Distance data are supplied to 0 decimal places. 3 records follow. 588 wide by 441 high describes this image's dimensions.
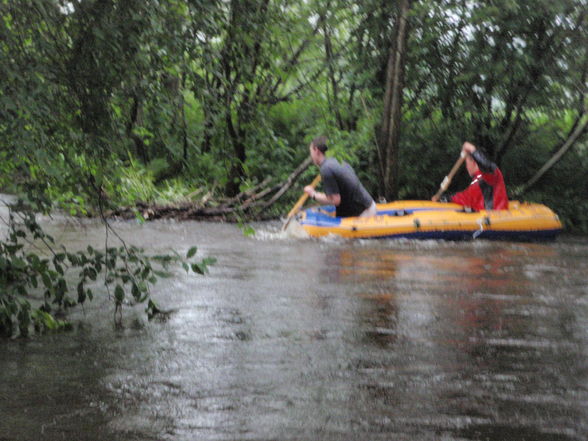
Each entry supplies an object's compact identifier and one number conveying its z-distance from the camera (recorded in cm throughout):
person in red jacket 1338
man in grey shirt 1223
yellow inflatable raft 1235
